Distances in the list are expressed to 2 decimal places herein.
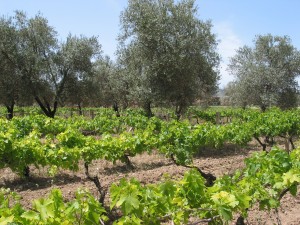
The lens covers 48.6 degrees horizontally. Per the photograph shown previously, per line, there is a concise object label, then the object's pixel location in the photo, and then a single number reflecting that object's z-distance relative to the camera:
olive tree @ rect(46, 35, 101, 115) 22.31
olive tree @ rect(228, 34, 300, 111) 28.91
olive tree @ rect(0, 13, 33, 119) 20.44
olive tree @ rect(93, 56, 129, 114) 30.95
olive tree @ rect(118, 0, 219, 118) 18.81
